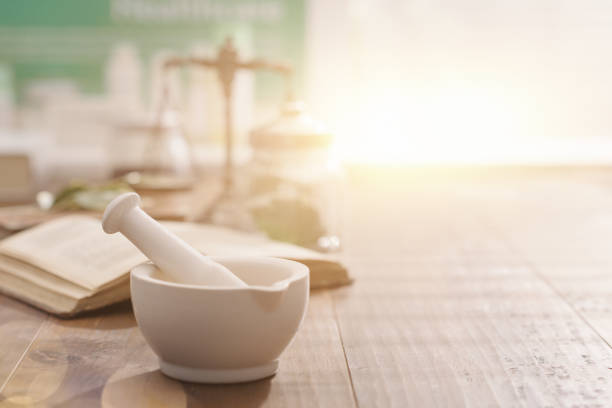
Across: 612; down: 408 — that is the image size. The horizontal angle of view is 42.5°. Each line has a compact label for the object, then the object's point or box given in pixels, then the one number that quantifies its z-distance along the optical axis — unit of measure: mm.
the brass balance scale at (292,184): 1191
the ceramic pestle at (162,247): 669
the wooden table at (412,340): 633
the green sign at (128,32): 2984
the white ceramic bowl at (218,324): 625
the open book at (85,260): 883
